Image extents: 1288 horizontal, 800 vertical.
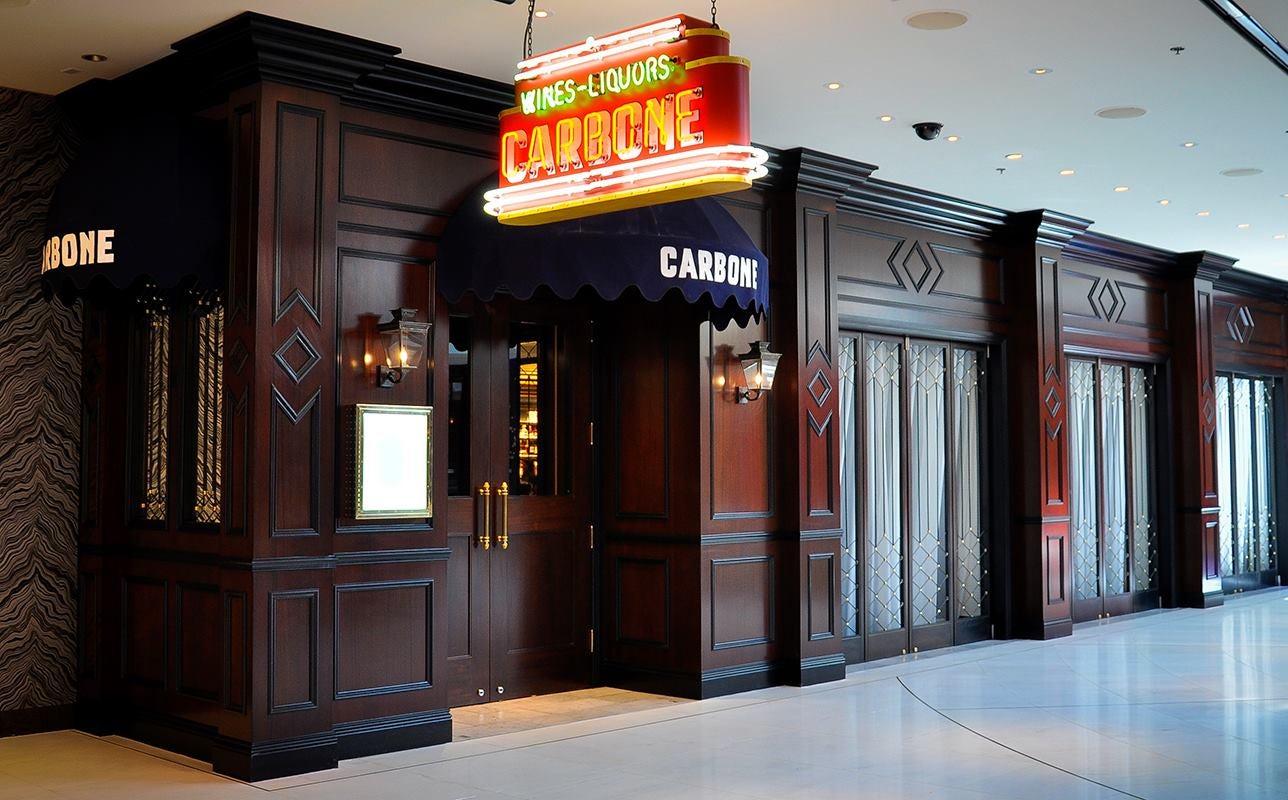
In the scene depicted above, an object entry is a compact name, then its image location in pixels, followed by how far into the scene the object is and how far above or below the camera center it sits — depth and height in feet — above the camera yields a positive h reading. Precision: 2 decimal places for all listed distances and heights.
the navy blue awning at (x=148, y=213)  20.43 +4.42
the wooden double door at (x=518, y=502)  25.20 -0.40
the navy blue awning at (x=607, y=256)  22.22 +4.10
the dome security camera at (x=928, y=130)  26.53 +7.33
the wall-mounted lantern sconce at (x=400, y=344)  21.67 +2.39
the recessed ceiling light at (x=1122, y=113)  25.72 +7.46
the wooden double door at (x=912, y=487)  31.99 -0.16
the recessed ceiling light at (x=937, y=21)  20.24 +7.37
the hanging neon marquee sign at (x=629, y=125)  15.42 +4.53
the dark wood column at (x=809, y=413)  28.55 +1.56
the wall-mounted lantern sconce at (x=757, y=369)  27.61 +2.44
